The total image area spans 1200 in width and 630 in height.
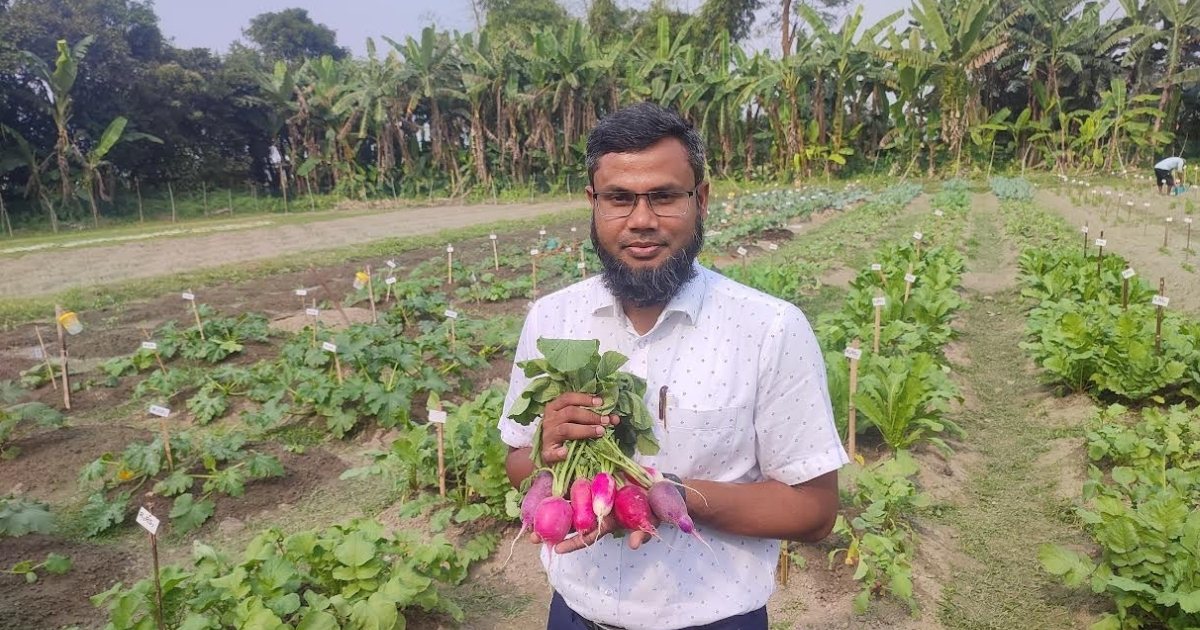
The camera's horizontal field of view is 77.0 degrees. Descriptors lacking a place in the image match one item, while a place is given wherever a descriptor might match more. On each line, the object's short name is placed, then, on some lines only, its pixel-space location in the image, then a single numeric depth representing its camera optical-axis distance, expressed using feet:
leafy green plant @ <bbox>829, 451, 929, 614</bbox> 10.85
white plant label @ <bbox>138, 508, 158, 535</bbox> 8.45
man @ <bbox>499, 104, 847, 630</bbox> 5.00
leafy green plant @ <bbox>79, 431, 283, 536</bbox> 13.92
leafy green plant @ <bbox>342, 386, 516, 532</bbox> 13.15
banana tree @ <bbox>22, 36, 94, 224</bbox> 68.64
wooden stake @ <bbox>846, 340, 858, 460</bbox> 14.17
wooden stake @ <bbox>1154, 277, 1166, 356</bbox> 16.39
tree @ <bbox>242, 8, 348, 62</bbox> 164.66
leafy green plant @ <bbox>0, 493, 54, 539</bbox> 12.21
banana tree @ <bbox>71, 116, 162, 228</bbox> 74.08
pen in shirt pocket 5.22
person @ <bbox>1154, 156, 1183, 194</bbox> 63.87
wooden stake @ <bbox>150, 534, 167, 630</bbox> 8.19
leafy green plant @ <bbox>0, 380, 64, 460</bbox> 16.30
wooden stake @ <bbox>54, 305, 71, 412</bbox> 19.58
